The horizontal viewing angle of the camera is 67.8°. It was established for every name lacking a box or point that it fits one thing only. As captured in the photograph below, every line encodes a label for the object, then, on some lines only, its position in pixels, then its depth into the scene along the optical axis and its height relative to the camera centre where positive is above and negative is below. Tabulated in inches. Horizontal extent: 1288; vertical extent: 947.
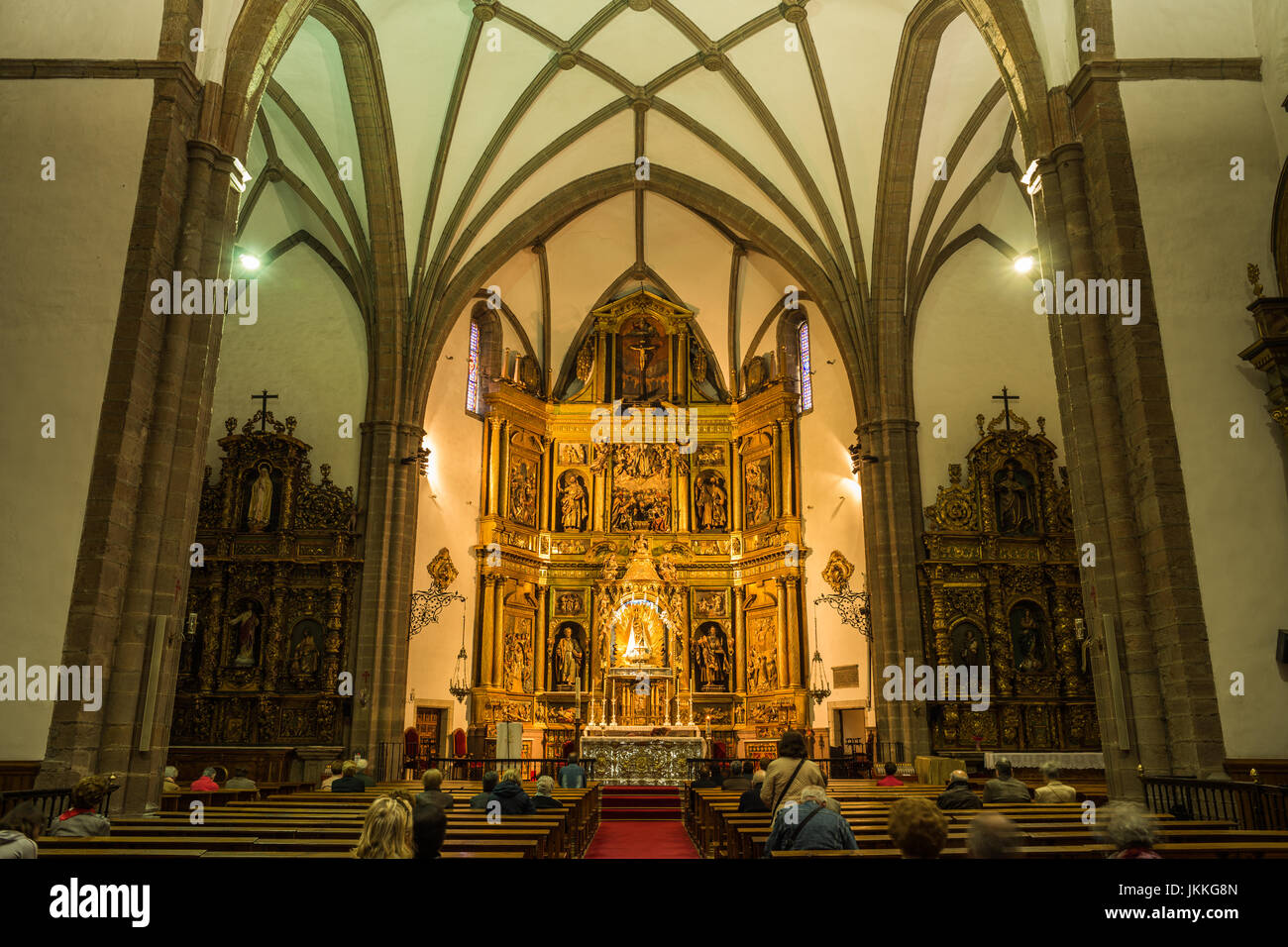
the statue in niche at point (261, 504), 790.5 +173.7
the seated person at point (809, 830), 188.1 -21.7
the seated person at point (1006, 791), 327.3 -24.9
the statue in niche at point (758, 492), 987.3 +226.8
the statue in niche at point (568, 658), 954.1 +59.6
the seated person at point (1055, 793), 328.5 -25.8
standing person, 251.4 -14.5
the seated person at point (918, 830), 145.5 -16.7
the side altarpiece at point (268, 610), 729.0 +85.6
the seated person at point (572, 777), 563.2 -33.4
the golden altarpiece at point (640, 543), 914.7 +174.6
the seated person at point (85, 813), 223.0 -21.6
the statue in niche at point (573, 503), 1019.3 +223.5
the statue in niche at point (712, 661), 957.8 +56.0
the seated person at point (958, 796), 298.7 -24.4
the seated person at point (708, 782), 549.8 -36.9
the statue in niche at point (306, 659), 748.6 +46.8
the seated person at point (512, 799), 315.6 -25.7
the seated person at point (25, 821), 192.5 -19.6
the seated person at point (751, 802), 315.9 -27.2
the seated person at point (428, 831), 169.6 -19.1
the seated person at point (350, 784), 427.2 -27.8
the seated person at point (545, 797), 361.7 -28.9
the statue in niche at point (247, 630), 751.7 +69.9
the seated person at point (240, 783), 462.9 -29.4
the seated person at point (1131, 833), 151.6 -18.1
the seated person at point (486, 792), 319.6 -25.0
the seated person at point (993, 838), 139.3 -17.3
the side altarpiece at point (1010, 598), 726.5 +91.3
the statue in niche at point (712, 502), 1022.4 +224.5
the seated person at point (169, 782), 426.3 -26.7
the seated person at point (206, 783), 455.8 -28.9
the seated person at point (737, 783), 455.5 -30.3
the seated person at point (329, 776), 547.2 -33.3
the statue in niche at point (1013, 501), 789.9 +172.5
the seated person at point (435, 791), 280.5 -21.7
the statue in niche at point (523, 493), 981.2 +226.7
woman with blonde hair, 155.9 -17.9
